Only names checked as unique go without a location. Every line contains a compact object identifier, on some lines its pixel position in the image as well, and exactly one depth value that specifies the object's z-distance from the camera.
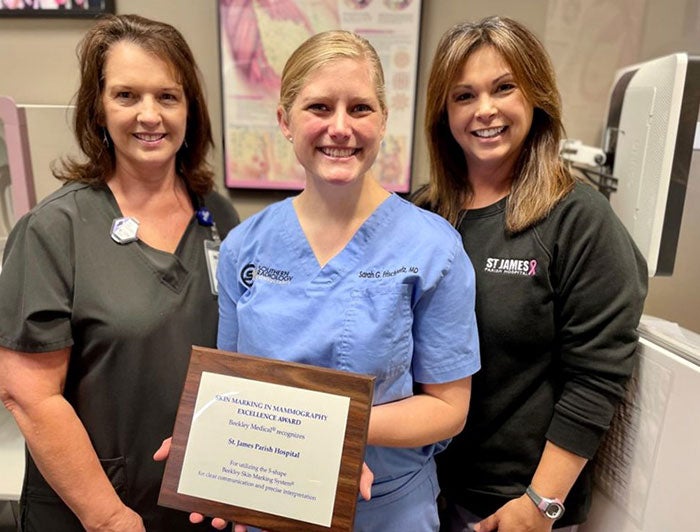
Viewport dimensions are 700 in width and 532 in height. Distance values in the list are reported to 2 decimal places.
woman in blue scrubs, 0.83
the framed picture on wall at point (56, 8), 1.67
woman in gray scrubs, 0.95
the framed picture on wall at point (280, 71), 1.66
